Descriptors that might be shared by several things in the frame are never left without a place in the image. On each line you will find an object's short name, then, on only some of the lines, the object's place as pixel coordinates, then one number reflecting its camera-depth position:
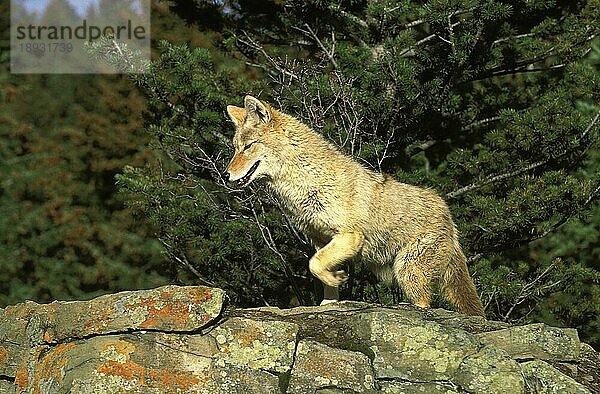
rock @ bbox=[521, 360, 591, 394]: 8.29
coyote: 10.91
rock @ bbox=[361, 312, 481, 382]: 8.27
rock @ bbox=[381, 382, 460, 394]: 8.14
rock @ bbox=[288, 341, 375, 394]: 8.19
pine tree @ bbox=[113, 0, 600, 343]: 14.36
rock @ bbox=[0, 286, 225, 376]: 8.34
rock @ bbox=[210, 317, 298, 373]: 8.34
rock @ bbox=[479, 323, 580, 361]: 8.75
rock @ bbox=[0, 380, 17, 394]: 9.38
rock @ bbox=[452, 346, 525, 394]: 8.02
